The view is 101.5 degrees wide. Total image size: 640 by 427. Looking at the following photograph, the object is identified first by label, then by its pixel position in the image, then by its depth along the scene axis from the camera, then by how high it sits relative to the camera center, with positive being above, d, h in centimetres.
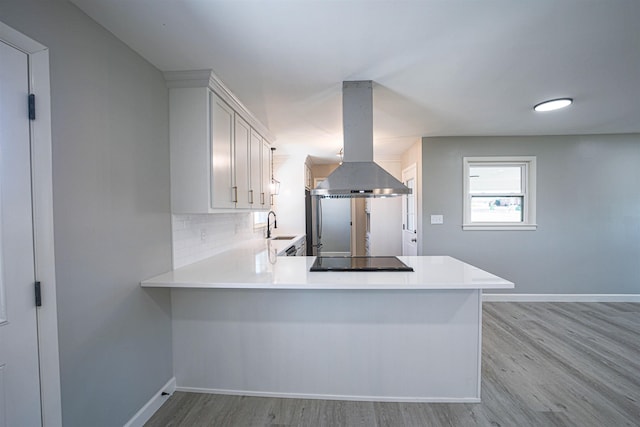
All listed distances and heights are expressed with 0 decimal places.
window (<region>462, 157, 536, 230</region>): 379 +19
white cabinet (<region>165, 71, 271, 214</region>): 193 +51
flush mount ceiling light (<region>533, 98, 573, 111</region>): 248 +99
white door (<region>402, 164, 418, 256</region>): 422 -20
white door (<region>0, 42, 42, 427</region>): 104 -19
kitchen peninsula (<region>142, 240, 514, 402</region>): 182 -94
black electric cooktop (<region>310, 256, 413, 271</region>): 188 -44
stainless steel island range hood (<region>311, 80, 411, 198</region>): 208 +39
